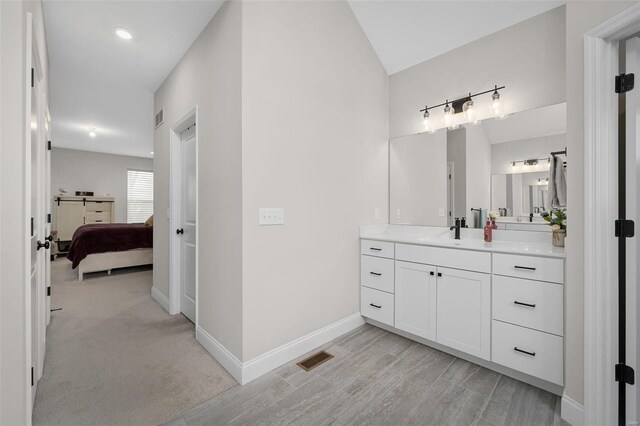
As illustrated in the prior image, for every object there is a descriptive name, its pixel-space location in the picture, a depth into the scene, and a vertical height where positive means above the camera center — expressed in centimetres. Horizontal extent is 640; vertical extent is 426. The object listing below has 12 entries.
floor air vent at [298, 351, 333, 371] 207 -113
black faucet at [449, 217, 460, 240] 255 -14
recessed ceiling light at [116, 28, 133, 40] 251 +164
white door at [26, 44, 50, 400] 158 -4
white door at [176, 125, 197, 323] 289 -11
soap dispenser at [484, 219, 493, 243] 238 -17
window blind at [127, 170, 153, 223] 809 +52
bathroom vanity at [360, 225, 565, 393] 173 -61
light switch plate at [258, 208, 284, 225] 199 -2
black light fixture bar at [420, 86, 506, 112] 251 +106
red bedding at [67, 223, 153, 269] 448 -45
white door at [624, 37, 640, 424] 140 -2
